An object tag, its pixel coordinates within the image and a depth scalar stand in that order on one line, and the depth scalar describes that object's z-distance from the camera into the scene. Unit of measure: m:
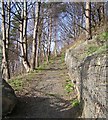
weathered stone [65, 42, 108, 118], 2.40
